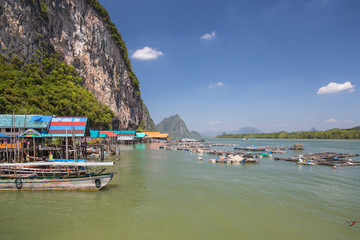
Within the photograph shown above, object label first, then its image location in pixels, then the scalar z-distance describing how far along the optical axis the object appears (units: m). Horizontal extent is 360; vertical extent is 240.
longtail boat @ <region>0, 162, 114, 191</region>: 16.38
